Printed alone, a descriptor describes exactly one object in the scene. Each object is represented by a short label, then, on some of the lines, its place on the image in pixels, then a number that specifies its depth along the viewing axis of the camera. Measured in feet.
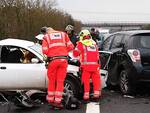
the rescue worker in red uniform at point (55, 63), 33.68
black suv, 37.76
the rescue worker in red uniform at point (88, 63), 36.68
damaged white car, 35.60
